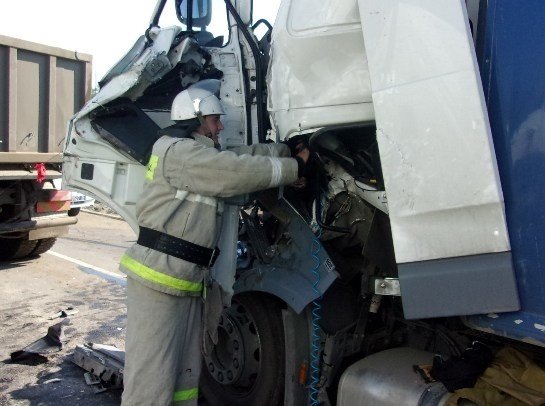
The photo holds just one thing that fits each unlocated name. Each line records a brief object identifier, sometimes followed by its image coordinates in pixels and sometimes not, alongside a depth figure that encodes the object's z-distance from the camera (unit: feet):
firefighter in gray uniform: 8.45
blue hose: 9.13
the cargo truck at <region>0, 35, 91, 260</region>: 22.03
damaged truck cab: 5.99
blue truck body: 5.76
